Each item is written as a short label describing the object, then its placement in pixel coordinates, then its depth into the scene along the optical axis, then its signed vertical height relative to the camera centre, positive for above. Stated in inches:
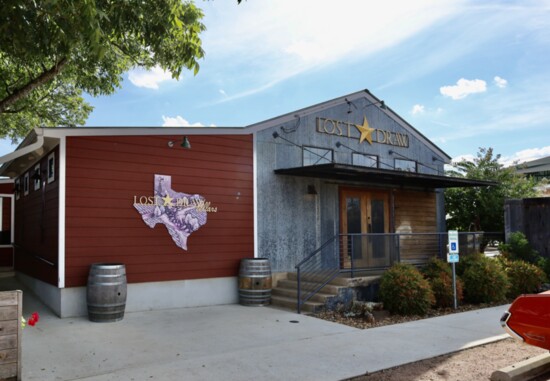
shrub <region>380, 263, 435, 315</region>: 327.9 -59.3
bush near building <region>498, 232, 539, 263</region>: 453.7 -38.6
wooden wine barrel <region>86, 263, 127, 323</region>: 299.4 -50.6
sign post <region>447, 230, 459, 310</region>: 346.6 -28.4
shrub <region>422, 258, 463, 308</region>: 357.7 -56.8
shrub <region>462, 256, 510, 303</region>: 374.9 -59.5
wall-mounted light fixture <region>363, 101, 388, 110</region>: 508.0 +128.8
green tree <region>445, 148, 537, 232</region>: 592.7 +16.2
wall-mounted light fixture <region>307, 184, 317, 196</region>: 435.2 +26.0
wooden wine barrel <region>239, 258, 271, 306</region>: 370.3 -54.9
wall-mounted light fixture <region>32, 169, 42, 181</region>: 404.7 +42.0
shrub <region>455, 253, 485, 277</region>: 397.4 -43.4
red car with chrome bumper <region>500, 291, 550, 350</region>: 169.8 -42.6
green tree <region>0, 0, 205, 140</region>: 200.5 +117.6
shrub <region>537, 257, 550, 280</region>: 438.0 -53.1
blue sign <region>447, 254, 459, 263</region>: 345.7 -34.5
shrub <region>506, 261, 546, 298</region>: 407.5 -60.6
